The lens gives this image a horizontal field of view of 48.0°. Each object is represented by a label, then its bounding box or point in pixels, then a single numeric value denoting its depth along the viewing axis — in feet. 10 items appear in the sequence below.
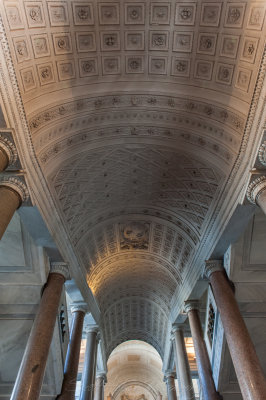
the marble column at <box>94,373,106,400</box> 57.94
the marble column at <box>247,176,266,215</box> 21.50
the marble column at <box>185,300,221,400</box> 30.73
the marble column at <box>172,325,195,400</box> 40.55
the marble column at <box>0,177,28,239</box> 19.56
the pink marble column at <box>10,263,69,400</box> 21.49
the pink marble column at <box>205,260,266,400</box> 20.80
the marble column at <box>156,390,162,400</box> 83.20
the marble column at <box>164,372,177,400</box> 55.36
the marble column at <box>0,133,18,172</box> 19.22
